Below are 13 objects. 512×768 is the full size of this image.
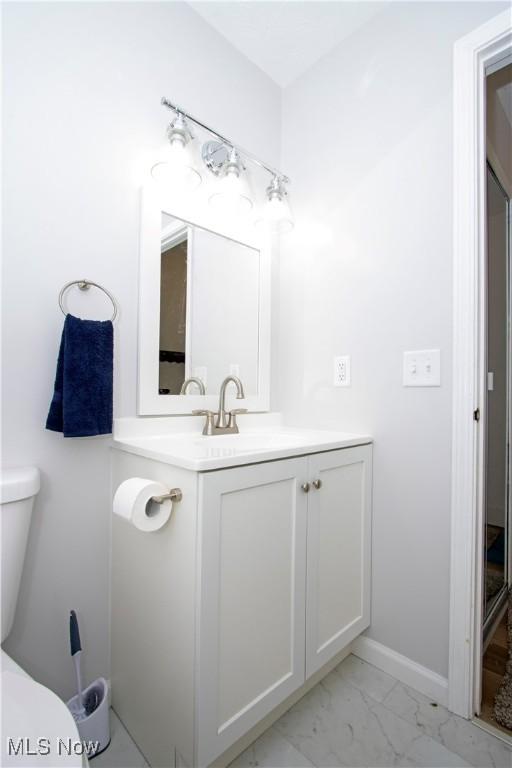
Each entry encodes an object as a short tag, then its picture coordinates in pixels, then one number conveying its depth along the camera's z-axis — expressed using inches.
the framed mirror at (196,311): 51.2
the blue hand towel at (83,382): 40.9
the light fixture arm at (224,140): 50.2
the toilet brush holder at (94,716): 39.8
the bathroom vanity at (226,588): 33.9
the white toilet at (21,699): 22.6
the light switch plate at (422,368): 49.1
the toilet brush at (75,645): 40.6
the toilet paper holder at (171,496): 34.3
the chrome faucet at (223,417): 56.1
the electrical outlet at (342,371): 59.1
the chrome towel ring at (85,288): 43.6
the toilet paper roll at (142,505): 33.4
